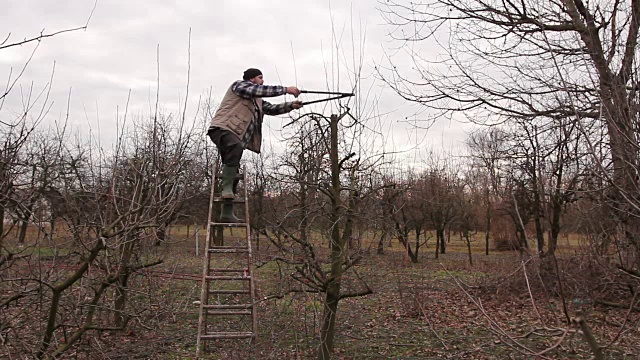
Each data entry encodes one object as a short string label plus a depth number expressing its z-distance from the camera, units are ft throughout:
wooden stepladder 16.15
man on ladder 19.22
